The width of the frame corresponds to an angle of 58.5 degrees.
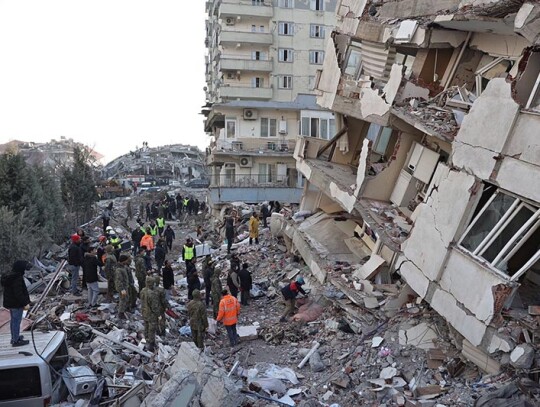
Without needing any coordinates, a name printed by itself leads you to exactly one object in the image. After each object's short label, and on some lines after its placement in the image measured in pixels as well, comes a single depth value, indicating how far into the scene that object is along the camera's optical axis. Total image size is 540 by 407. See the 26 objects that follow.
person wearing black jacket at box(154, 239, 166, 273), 15.66
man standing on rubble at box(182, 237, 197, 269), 15.30
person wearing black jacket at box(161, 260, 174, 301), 12.47
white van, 6.47
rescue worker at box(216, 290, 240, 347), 10.20
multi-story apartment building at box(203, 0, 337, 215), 30.33
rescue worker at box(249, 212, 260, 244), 18.77
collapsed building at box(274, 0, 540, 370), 7.29
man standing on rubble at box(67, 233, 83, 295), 12.19
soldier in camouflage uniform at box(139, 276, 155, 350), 9.80
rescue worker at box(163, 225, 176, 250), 20.25
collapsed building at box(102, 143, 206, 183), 64.19
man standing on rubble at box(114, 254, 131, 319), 11.10
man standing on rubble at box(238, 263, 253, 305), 12.98
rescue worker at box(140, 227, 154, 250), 17.41
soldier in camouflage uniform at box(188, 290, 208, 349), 9.93
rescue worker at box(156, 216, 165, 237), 22.42
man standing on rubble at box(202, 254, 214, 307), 13.00
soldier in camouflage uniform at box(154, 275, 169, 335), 10.14
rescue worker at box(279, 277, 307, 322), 11.60
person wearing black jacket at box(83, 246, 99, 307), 11.52
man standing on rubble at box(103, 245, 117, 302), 12.10
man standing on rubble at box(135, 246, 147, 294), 12.62
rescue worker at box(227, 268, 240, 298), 13.11
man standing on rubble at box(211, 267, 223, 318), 11.99
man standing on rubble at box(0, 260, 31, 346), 7.36
